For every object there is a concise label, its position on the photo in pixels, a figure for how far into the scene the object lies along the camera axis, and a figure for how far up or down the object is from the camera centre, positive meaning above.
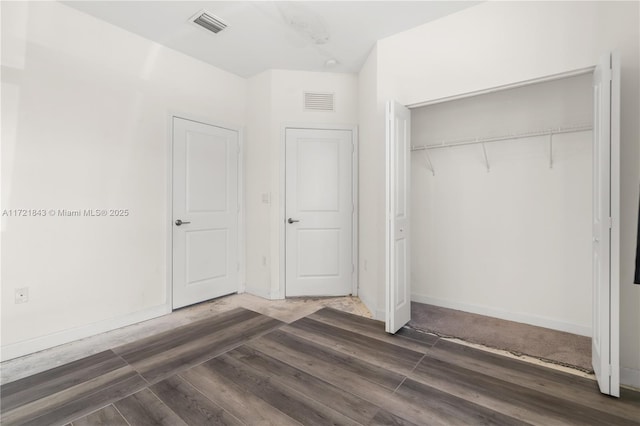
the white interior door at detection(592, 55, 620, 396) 1.77 -0.05
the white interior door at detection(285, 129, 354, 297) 3.88 -0.02
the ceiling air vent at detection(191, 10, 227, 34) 2.75 +1.74
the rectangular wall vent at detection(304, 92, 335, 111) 3.86 +1.38
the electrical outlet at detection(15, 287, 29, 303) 2.39 -0.65
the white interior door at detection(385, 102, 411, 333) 2.66 -0.03
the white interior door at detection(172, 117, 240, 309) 3.42 +0.00
